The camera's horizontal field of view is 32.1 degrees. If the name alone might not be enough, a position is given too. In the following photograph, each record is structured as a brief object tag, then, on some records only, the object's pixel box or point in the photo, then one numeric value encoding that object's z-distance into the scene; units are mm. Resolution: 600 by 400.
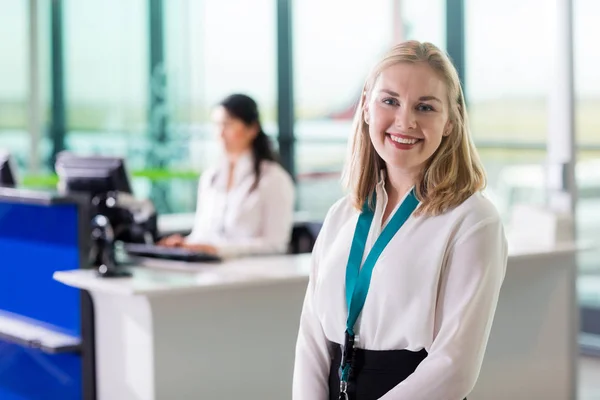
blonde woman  2135
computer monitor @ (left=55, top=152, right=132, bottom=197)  4465
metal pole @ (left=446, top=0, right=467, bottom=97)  6898
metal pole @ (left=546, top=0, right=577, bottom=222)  5059
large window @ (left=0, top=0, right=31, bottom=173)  8391
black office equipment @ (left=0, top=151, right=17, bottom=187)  4668
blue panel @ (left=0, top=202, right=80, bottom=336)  3965
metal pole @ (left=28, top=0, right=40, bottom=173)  8281
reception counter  3615
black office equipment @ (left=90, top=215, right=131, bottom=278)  3678
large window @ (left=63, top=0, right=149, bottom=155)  9016
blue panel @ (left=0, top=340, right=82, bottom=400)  3971
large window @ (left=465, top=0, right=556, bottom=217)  6664
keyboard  4211
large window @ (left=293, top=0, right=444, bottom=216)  8281
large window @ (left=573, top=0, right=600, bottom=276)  6367
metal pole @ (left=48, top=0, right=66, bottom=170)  9055
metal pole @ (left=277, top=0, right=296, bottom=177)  8633
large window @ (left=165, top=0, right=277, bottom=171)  8797
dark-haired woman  5070
